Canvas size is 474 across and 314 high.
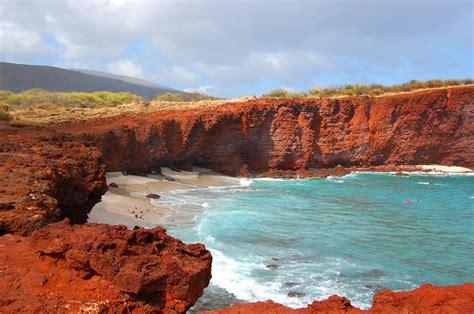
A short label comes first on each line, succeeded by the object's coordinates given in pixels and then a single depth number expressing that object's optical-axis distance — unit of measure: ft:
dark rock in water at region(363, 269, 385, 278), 42.69
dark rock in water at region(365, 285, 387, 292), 39.01
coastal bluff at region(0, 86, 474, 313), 16.05
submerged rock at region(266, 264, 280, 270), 43.31
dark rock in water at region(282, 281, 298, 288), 38.60
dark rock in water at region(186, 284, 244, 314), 33.50
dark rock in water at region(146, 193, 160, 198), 76.86
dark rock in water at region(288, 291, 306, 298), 36.35
